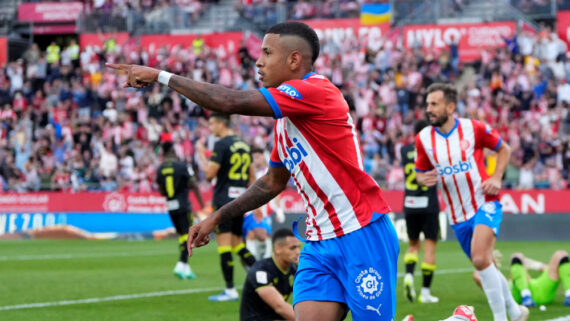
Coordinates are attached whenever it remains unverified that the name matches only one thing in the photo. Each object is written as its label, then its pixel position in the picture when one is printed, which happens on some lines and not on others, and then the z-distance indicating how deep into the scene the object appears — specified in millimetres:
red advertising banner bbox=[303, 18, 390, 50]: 34781
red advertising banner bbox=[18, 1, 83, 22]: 44000
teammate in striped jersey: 9461
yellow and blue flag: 34969
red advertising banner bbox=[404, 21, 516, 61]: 33156
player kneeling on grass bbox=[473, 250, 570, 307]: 11797
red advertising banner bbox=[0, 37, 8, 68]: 41469
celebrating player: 5543
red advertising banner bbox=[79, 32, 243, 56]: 37312
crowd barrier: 25844
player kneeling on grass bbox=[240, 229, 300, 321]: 8602
